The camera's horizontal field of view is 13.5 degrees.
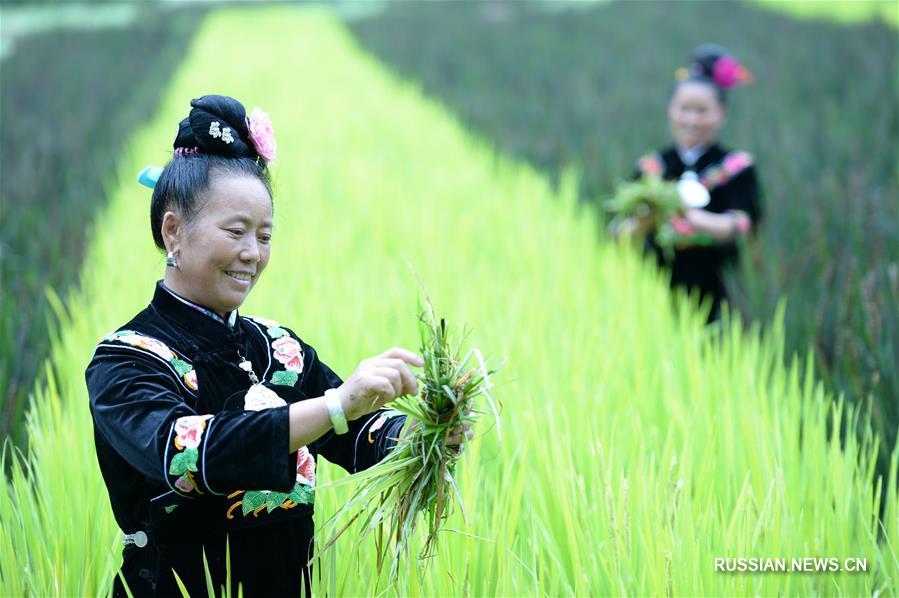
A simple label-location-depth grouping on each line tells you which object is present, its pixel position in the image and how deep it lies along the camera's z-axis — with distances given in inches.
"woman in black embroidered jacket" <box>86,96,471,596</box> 207.9
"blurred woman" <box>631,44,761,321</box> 320.4
